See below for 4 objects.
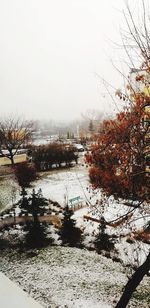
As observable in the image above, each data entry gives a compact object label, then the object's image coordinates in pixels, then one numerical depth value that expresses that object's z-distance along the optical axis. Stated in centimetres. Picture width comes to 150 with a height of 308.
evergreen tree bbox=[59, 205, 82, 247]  906
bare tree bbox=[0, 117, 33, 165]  2155
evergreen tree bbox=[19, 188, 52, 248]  903
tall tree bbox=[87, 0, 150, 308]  419
